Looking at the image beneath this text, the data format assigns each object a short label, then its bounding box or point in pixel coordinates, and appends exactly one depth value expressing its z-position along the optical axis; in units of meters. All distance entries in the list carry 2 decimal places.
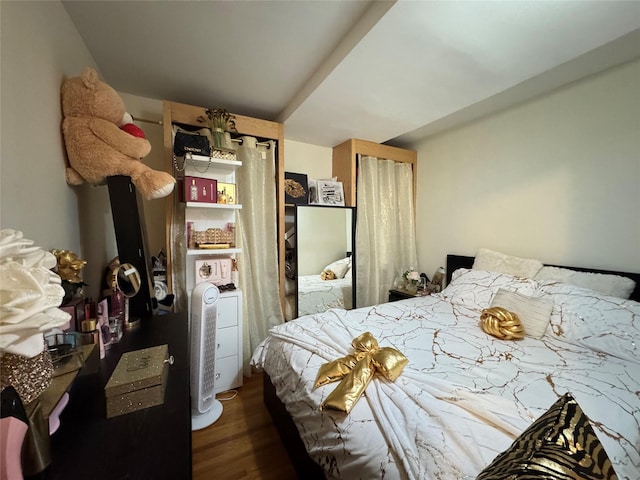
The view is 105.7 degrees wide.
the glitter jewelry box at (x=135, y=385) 0.66
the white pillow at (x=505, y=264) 2.10
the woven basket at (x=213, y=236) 2.02
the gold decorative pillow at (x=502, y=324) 1.59
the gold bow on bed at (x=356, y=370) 1.00
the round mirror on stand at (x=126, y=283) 1.22
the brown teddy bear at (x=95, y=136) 1.14
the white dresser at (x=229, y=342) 1.99
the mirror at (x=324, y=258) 2.70
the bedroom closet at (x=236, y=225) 2.02
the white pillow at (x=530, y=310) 1.63
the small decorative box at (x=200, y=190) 1.89
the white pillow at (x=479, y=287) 1.97
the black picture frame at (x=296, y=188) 2.68
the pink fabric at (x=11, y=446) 0.41
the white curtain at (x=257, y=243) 2.30
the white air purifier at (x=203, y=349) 1.60
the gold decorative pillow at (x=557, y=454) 0.43
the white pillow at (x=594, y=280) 1.63
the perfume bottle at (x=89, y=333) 0.88
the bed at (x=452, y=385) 0.82
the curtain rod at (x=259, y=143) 2.25
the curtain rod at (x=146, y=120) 2.04
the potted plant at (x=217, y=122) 2.03
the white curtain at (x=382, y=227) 2.97
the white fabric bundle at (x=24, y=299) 0.43
